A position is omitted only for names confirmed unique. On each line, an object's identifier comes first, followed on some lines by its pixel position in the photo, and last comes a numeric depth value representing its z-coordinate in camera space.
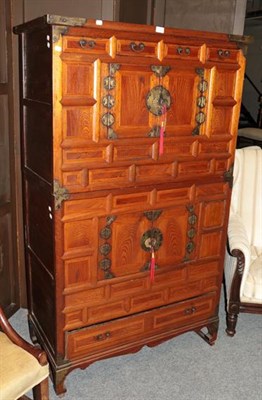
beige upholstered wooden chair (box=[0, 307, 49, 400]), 1.44
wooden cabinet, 1.68
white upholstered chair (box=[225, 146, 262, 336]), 2.35
